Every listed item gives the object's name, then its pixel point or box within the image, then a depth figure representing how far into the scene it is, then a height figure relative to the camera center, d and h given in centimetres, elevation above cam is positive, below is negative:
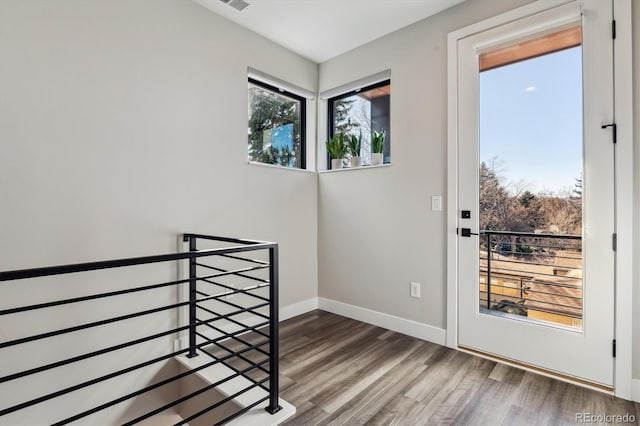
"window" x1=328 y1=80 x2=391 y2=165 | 299 +99
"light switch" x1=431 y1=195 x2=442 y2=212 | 249 +9
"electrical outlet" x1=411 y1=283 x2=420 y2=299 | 261 -63
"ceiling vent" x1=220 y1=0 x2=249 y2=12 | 233 +156
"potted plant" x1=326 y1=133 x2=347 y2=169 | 316 +65
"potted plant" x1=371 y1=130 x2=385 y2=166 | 289 +60
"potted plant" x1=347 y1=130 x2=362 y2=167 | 305 +63
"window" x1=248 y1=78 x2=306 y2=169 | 287 +85
